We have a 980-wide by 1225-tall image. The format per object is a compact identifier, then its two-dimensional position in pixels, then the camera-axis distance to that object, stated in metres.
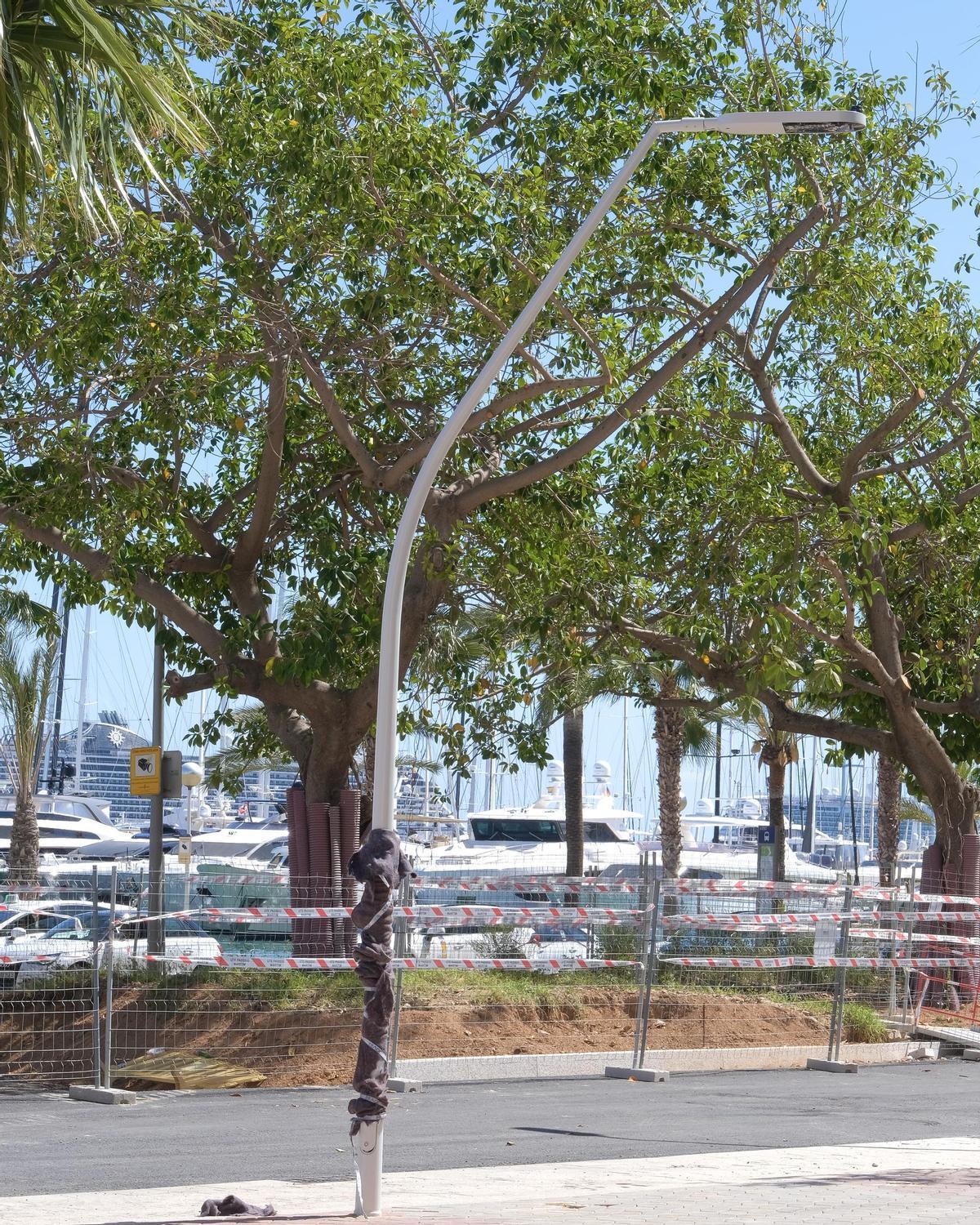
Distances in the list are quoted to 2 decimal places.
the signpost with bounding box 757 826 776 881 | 32.94
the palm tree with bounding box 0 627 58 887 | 37.56
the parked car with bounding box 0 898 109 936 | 15.19
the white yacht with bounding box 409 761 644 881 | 48.44
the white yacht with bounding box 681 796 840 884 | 48.97
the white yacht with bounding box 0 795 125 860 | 54.12
